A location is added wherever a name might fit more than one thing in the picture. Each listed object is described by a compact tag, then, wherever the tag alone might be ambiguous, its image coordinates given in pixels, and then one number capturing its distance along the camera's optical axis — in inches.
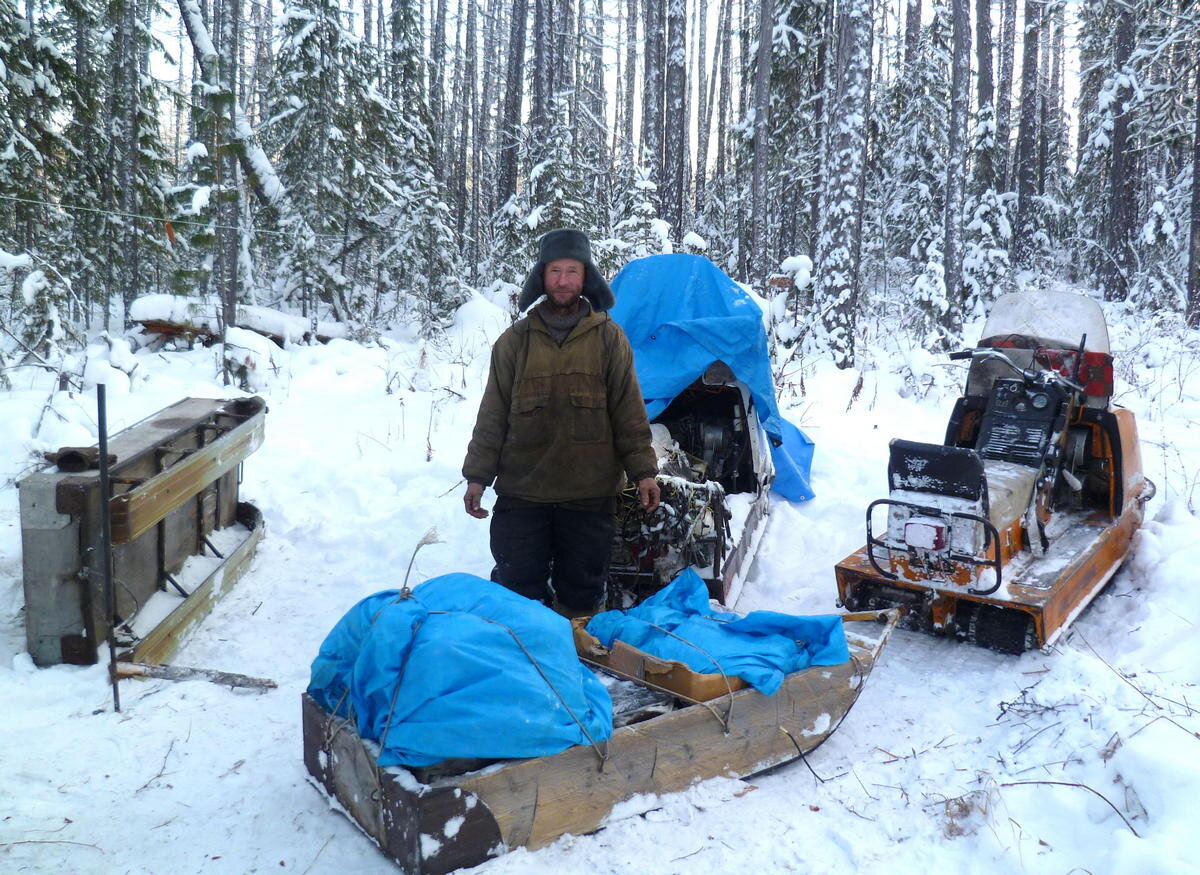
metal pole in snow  135.3
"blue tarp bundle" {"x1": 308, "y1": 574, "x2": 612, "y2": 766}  97.3
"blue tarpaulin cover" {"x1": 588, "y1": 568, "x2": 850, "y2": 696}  130.5
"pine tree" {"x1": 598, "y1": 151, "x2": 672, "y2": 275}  504.1
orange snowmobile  164.6
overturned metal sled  142.2
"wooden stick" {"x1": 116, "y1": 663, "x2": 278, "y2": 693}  147.2
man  154.6
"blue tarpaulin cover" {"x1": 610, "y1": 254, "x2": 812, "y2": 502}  217.6
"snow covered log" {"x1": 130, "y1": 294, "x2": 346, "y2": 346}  477.1
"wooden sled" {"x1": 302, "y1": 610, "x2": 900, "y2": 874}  95.1
